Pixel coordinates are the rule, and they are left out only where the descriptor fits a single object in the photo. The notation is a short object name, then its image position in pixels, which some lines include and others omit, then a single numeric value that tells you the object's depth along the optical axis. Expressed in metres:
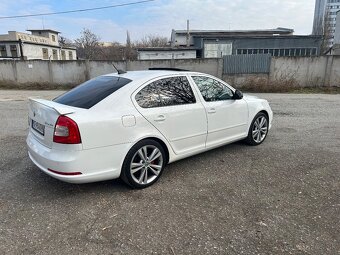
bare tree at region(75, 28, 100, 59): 60.48
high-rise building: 57.62
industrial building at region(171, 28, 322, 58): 32.53
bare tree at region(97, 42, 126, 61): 58.73
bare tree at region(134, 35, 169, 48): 65.59
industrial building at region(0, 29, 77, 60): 42.38
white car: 2.99
